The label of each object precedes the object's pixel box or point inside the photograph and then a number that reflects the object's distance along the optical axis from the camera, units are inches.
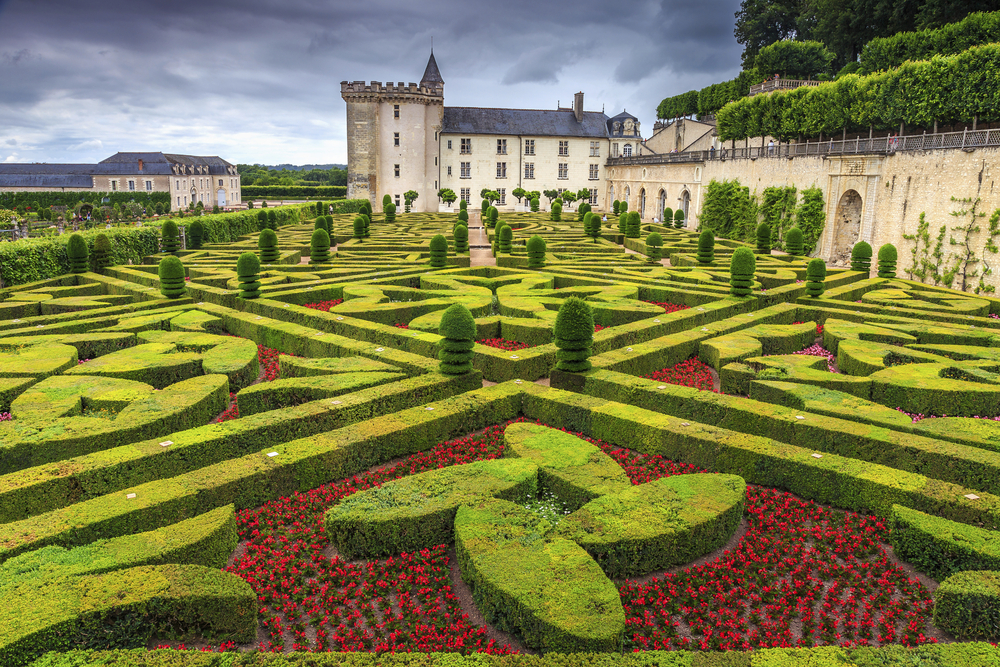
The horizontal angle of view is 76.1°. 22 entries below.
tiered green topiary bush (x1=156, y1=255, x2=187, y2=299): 723.5
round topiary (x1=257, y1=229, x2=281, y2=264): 980.6
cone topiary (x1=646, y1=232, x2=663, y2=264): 1200.2
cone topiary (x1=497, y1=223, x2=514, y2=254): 1052.5
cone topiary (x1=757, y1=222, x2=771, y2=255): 1181.7
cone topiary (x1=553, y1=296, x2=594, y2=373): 468.8
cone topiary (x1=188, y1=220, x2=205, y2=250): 1240.8
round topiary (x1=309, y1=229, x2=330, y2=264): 1025.5
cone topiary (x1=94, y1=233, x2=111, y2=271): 938.7
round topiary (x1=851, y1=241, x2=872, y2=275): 938.7
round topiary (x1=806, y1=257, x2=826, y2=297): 756.6
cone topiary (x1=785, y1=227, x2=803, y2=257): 1115.9
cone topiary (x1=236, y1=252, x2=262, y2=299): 719.1
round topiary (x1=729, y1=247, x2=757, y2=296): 738.8
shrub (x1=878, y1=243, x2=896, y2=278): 904.3
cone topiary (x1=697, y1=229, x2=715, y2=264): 1030.4
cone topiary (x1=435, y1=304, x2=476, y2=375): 462.6
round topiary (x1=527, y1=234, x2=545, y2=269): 957.8
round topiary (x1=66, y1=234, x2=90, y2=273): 882.8
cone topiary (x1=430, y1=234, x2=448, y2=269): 954.1
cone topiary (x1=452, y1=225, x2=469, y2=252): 1083.8
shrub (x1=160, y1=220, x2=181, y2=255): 1070.4
